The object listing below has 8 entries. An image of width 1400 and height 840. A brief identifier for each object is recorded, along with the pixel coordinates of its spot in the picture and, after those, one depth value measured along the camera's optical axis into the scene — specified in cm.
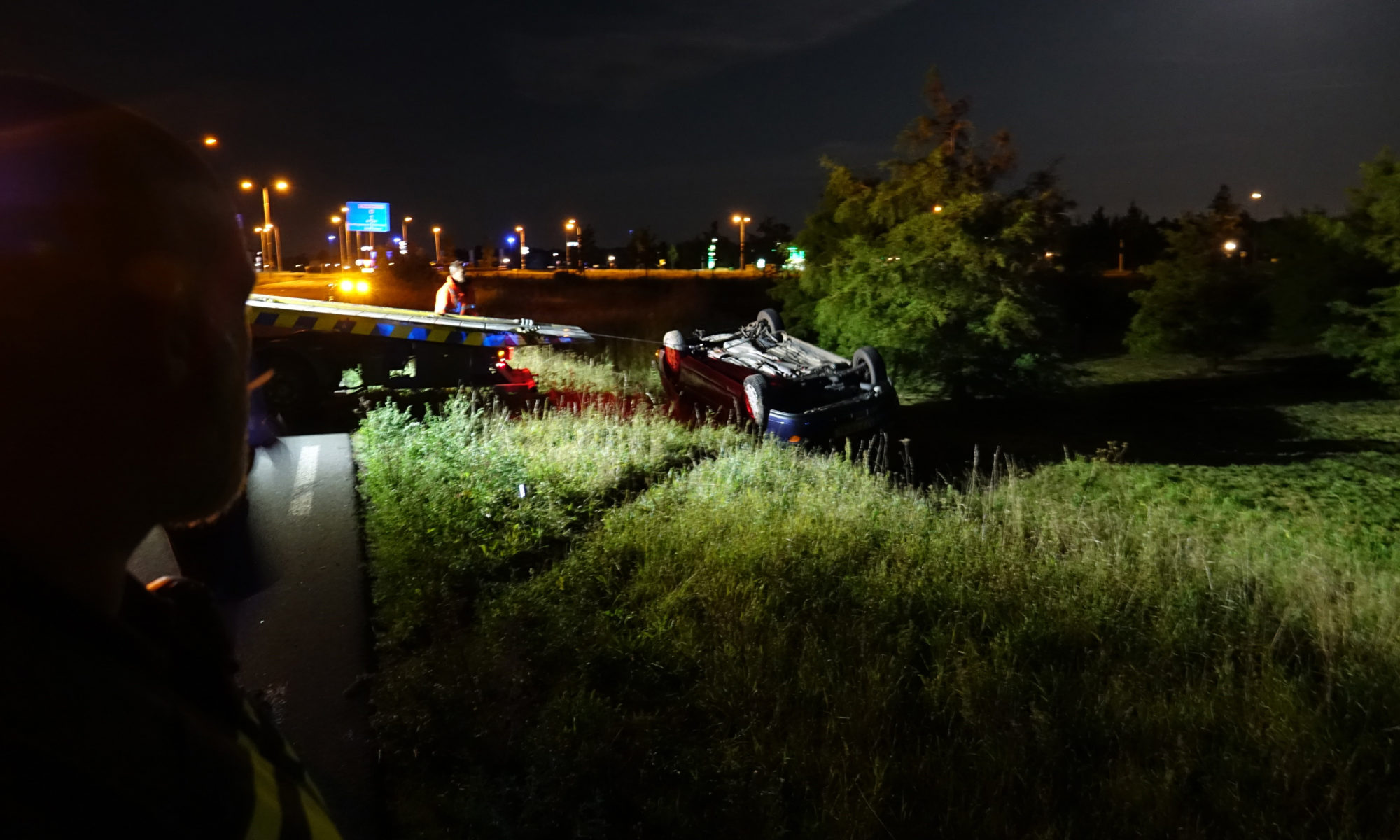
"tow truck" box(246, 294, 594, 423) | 898
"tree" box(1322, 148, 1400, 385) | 1470
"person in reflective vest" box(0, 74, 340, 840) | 58
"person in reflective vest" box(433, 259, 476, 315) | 1287
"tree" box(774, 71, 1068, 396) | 1374
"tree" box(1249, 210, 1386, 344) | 1612
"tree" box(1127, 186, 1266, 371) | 2014
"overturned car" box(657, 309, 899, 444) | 974
